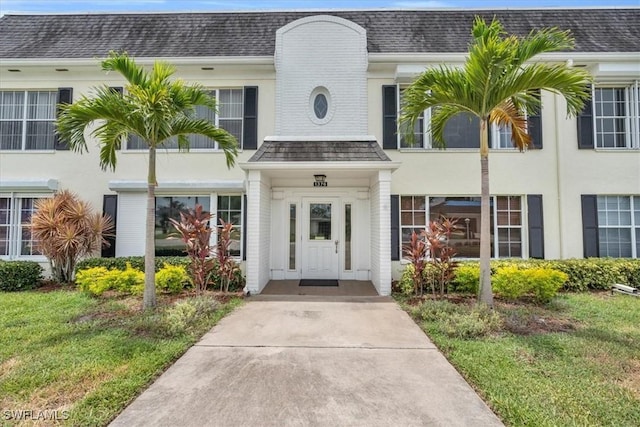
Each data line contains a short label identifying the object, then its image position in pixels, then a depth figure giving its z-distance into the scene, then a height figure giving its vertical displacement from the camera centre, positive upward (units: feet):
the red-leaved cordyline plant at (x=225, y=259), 27.63 -2.45
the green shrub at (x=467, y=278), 27.27 -3.98
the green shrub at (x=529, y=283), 24.49 -3.96
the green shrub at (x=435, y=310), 20.86 -5.13
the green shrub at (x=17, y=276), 29.35 -4.01
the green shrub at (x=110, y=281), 26.30 -4.06
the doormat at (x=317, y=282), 31.96 -5.12
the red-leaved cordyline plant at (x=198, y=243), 25.99 -1.09
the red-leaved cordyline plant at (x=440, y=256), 26.30 -2.12
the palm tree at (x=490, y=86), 19.79 +8.62
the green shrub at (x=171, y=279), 26.96 -3.98
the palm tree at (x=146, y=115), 20.34 +6.99
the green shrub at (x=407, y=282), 27.55 -4.38
